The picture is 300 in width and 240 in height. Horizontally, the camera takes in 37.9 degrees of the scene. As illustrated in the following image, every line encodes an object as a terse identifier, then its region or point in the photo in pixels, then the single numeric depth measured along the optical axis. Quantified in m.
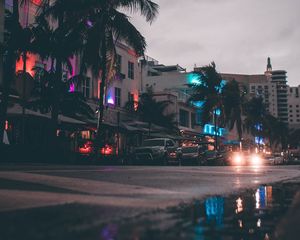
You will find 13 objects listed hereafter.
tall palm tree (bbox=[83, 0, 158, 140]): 24.20
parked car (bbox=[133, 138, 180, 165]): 26.28
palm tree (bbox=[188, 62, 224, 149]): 48.28
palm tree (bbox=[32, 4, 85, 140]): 23.88
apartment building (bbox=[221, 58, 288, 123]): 171.34
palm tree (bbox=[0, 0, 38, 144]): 20.23
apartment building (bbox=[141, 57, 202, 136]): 51.69
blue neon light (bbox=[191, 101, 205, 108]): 60.05
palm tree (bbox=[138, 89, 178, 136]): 41.46
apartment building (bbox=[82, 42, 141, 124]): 37.25
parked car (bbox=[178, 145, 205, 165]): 29.28
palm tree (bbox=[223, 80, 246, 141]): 50.88
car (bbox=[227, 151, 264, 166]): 31.38
